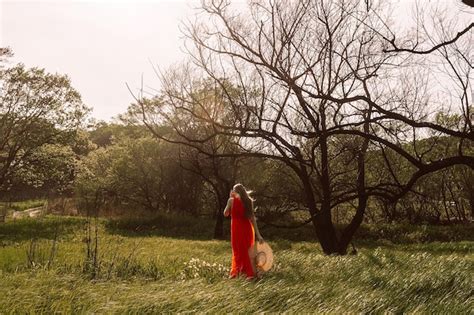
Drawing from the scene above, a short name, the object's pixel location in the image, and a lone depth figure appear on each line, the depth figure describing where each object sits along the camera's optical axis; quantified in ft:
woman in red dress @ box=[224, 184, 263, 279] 26.91
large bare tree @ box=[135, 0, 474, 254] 38.63
